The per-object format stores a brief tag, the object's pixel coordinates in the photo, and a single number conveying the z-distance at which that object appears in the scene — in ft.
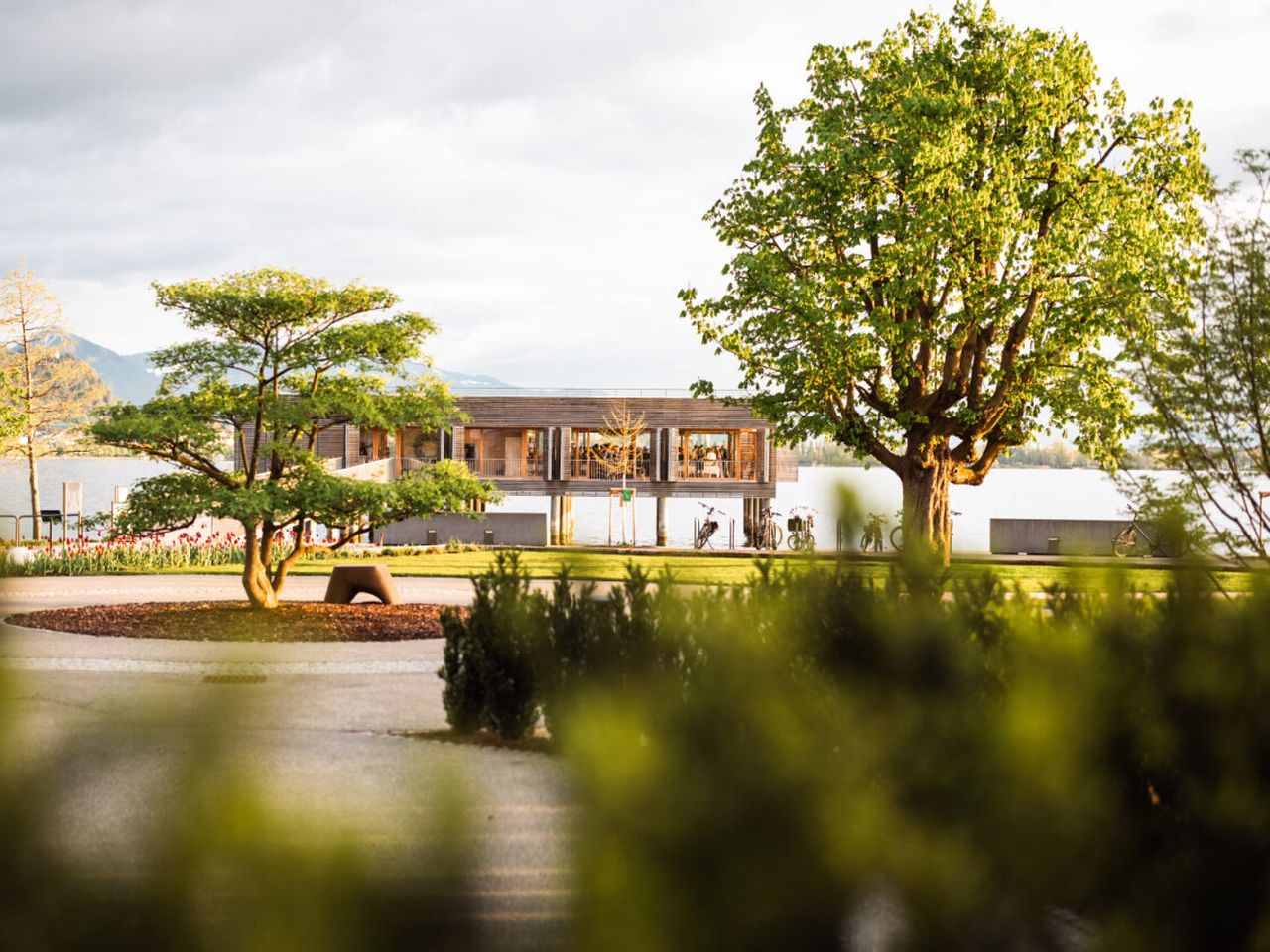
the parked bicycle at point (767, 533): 132.85
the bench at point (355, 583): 62.44
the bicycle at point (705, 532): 132.36
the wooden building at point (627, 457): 167.22
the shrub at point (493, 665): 30.55
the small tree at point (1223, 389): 50.29
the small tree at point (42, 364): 159.53
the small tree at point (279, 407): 53.98
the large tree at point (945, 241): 90.17
